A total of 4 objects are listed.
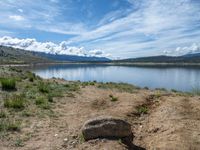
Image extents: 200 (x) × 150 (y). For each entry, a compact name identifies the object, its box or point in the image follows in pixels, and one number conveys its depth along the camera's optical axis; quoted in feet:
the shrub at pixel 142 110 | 21.28
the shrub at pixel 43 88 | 27.91
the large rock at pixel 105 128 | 15.34
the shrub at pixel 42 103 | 21.88
